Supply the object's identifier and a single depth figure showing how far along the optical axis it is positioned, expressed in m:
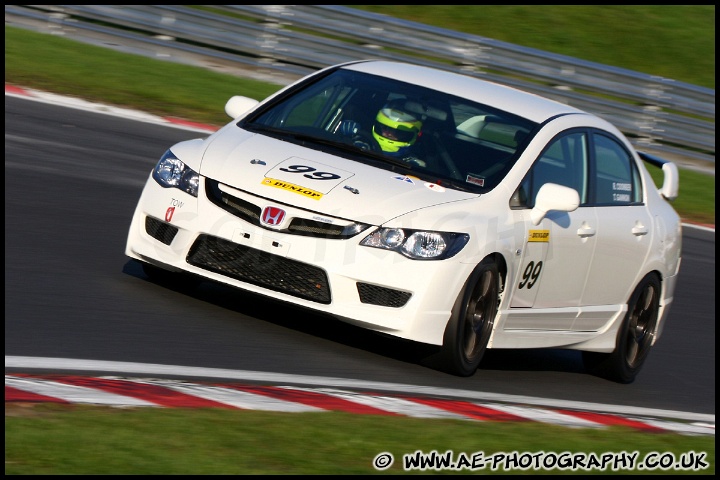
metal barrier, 34.00
